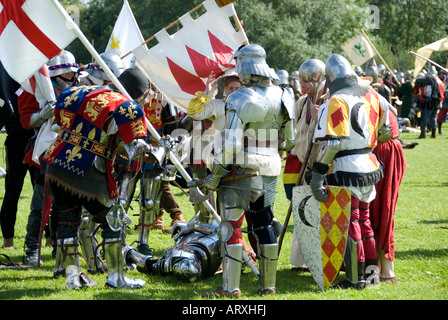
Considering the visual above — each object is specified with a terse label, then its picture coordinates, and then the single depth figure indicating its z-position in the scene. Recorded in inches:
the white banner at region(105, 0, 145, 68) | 692.7
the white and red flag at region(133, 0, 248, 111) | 472.7
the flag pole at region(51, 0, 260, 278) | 401.7
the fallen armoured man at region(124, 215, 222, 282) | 434.0
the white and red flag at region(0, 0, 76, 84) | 388.2
